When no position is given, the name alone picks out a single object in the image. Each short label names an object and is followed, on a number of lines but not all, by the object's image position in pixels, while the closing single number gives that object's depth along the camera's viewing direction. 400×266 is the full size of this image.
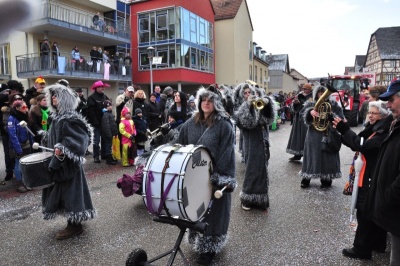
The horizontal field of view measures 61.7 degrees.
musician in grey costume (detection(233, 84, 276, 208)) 5.08
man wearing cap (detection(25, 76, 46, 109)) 7.93
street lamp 18.07
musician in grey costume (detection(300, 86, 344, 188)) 6.31
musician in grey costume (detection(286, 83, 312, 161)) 8.80
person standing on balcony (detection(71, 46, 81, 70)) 19.38
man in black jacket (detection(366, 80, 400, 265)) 2.59
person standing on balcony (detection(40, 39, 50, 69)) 17.25
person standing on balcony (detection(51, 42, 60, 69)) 18.15
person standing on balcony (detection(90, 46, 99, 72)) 21.23
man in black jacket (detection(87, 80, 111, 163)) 8.73
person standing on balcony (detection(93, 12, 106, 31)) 20.98
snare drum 4.05
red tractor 18.38
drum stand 2.95
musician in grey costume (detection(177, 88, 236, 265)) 3.56
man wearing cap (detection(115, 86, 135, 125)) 9.00
